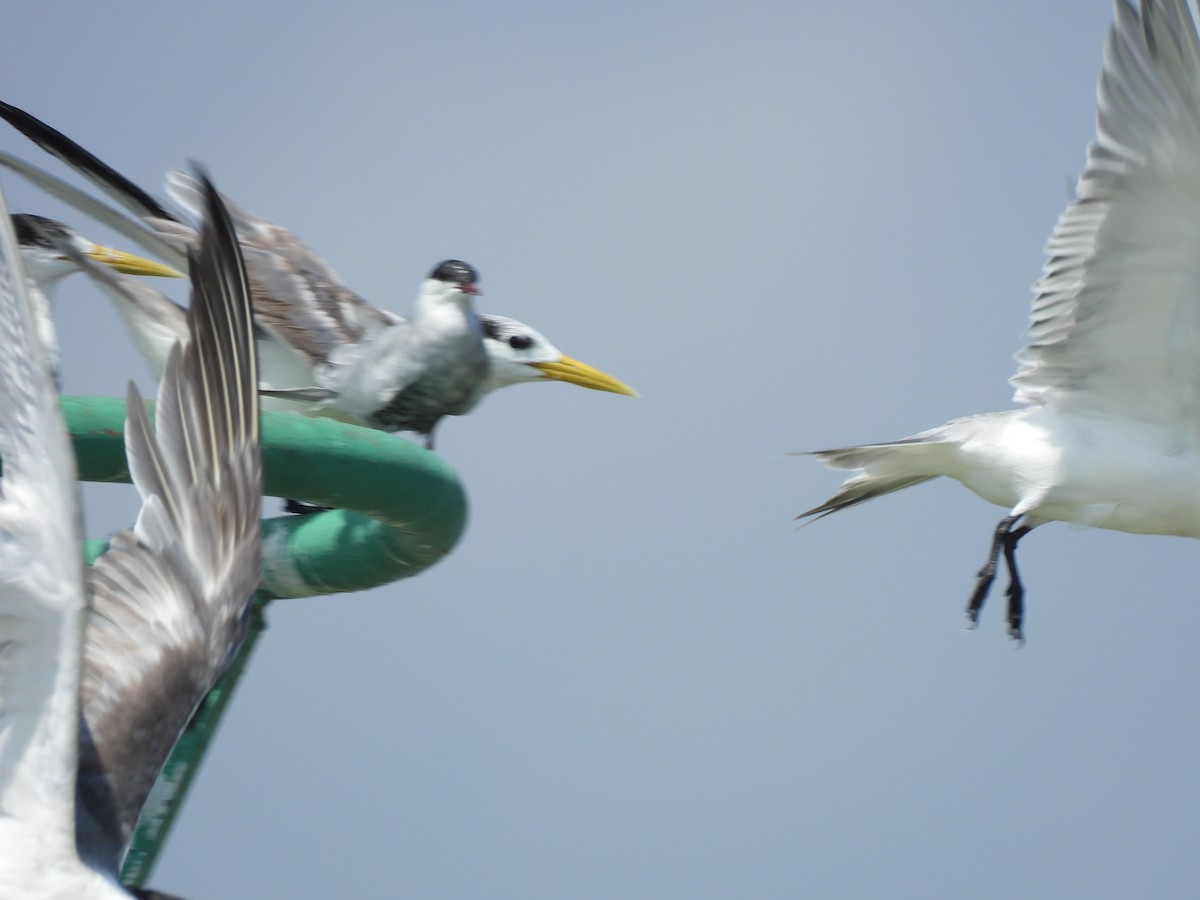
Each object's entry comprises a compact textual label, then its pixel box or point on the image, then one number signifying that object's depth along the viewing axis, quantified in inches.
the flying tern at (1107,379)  427.8
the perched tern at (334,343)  414.3
